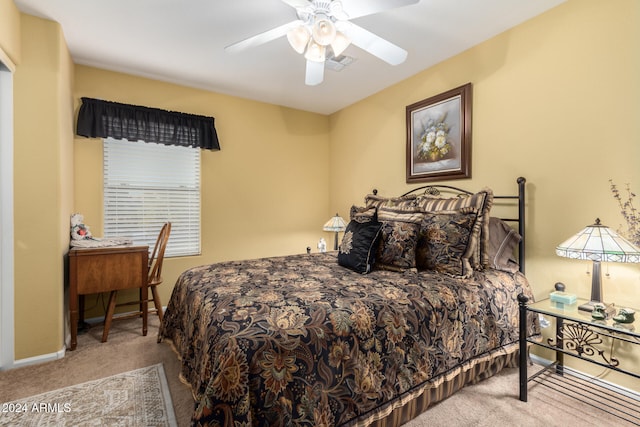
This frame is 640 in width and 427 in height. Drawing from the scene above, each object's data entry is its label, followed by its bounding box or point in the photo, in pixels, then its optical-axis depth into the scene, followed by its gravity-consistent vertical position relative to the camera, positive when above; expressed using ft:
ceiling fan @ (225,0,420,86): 5.59 +3.71
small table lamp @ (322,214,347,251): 12.32 -0.59
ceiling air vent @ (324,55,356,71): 9.17 +4.77
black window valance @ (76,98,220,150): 9.81 +3.03
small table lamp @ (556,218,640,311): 5.15 -0.65
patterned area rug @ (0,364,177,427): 5.44 -3.87
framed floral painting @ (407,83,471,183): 9.00 +2.44
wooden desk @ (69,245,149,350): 8.04 -1.78
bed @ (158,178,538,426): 3.87 -1.79
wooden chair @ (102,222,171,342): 9.37 -2.11
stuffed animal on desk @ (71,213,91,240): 8.76 -0.61
